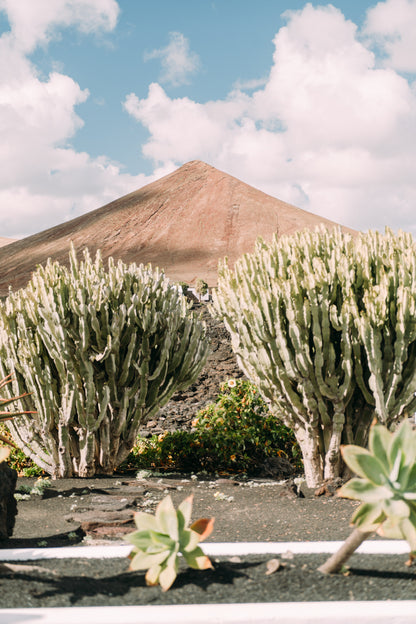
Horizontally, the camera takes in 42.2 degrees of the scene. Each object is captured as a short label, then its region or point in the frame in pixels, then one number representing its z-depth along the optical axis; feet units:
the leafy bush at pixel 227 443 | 24.56
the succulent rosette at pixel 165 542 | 7.88
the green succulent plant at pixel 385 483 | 7.03
